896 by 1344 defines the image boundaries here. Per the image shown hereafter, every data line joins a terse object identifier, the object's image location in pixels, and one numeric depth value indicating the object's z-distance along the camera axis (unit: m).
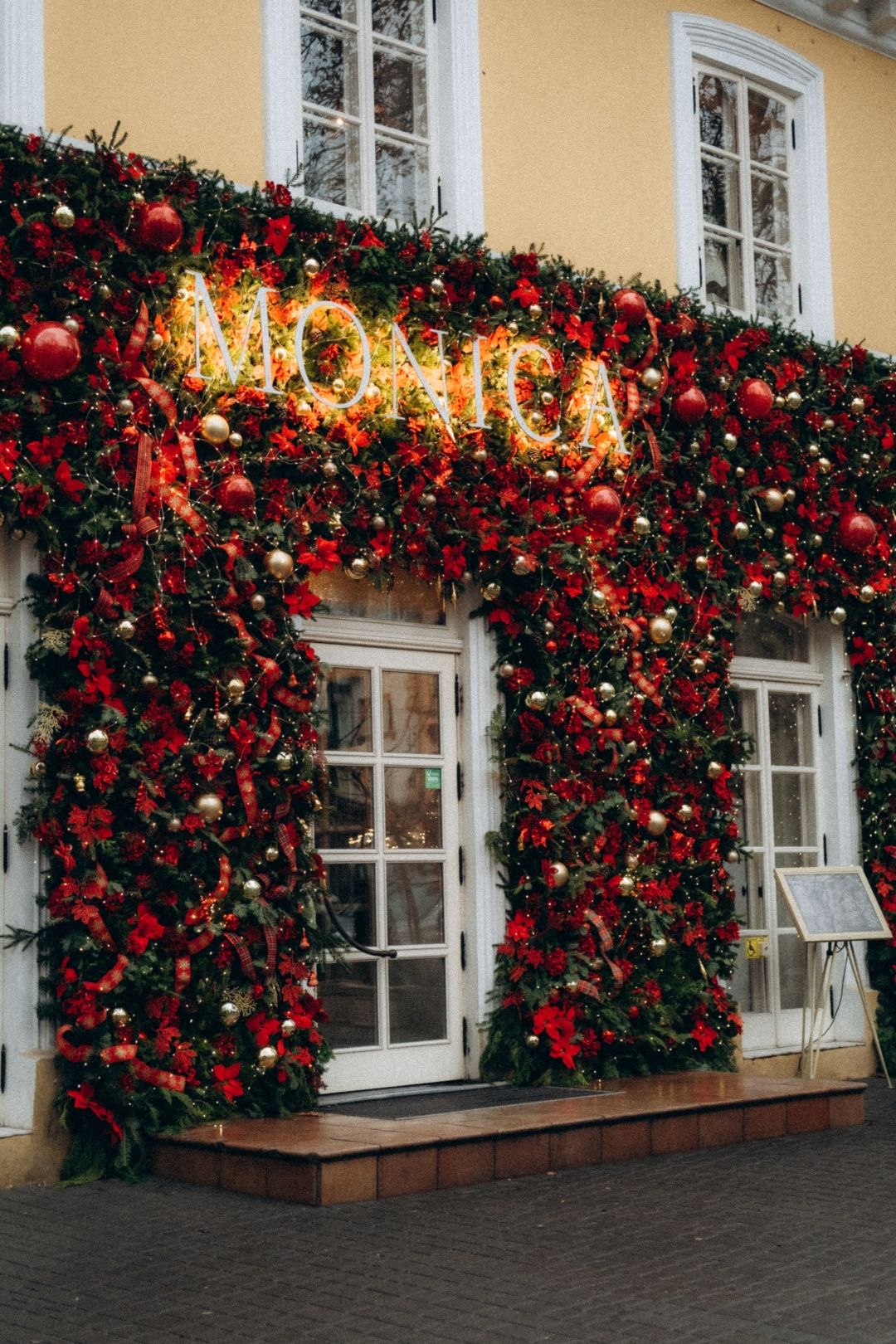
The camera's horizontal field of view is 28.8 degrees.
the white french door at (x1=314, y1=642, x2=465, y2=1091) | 7.98
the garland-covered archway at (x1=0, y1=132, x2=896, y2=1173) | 6.85
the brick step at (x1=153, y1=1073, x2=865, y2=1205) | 6.20
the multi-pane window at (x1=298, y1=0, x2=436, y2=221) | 8.29
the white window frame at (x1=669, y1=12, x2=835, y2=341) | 9.73
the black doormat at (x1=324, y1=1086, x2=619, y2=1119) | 7.28
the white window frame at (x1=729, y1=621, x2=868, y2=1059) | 10.04
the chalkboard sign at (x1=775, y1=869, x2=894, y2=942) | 8.90
